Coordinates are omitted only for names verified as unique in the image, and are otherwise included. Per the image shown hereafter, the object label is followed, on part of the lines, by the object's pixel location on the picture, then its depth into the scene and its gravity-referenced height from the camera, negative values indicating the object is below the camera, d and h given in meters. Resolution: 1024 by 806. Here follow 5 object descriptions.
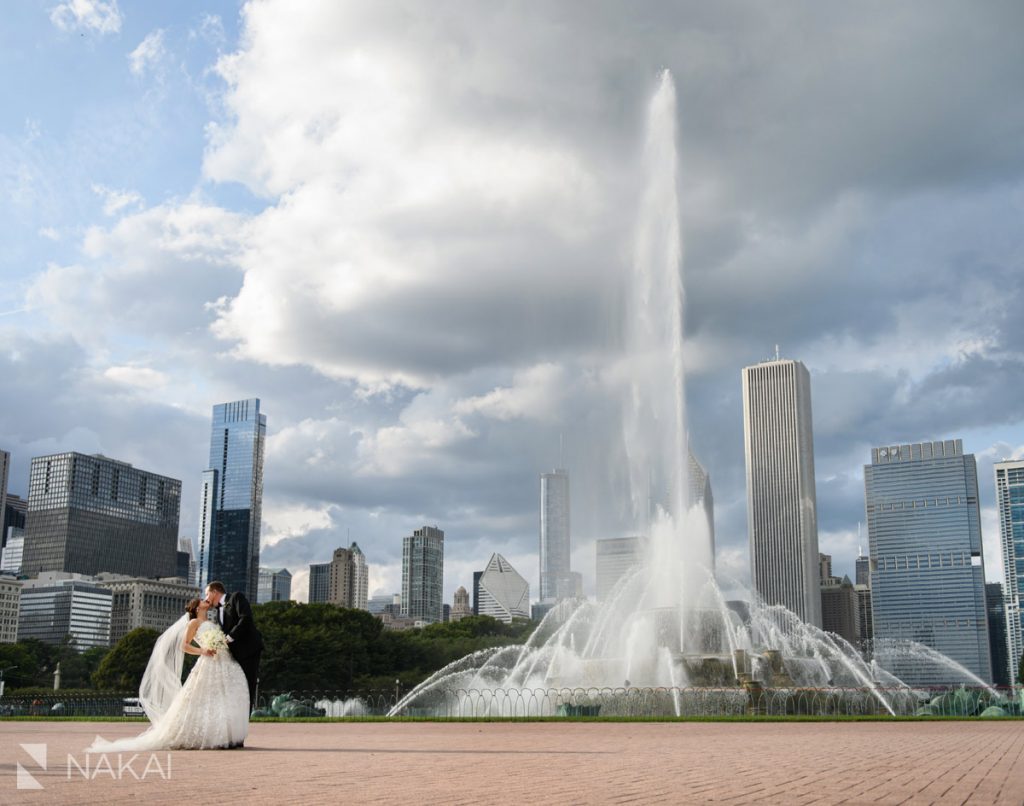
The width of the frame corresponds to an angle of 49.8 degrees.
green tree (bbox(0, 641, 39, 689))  123.00 -4.94
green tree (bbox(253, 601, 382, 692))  85.00 -1.90
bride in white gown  17.25 -1.32
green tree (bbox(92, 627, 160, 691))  92.38 -3.44
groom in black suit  18.14 -0.03
